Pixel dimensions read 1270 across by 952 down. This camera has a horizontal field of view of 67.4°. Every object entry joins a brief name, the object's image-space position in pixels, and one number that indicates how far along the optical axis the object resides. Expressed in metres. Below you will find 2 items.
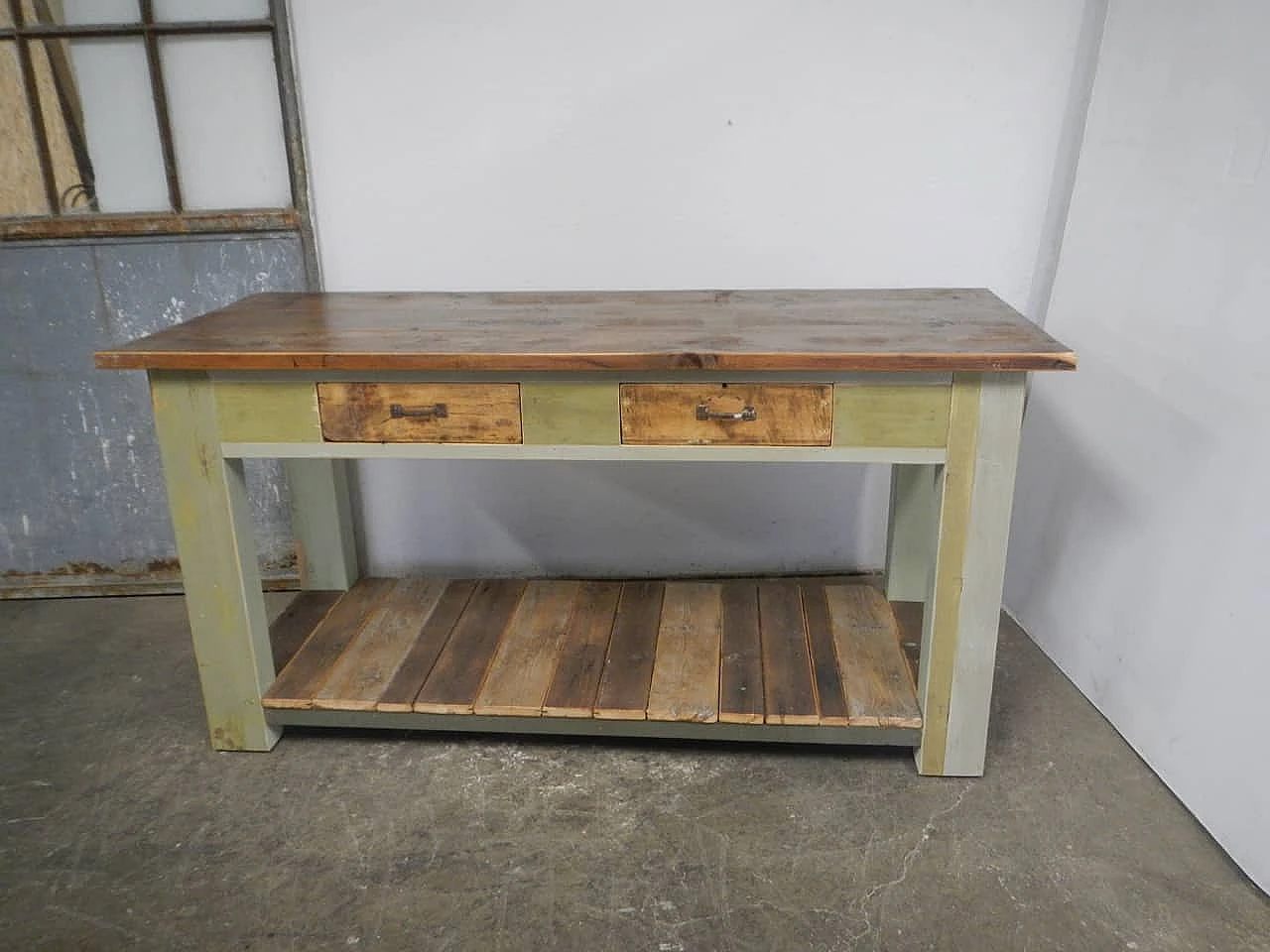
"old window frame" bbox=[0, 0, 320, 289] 2.46
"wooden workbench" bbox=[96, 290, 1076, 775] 1.81
